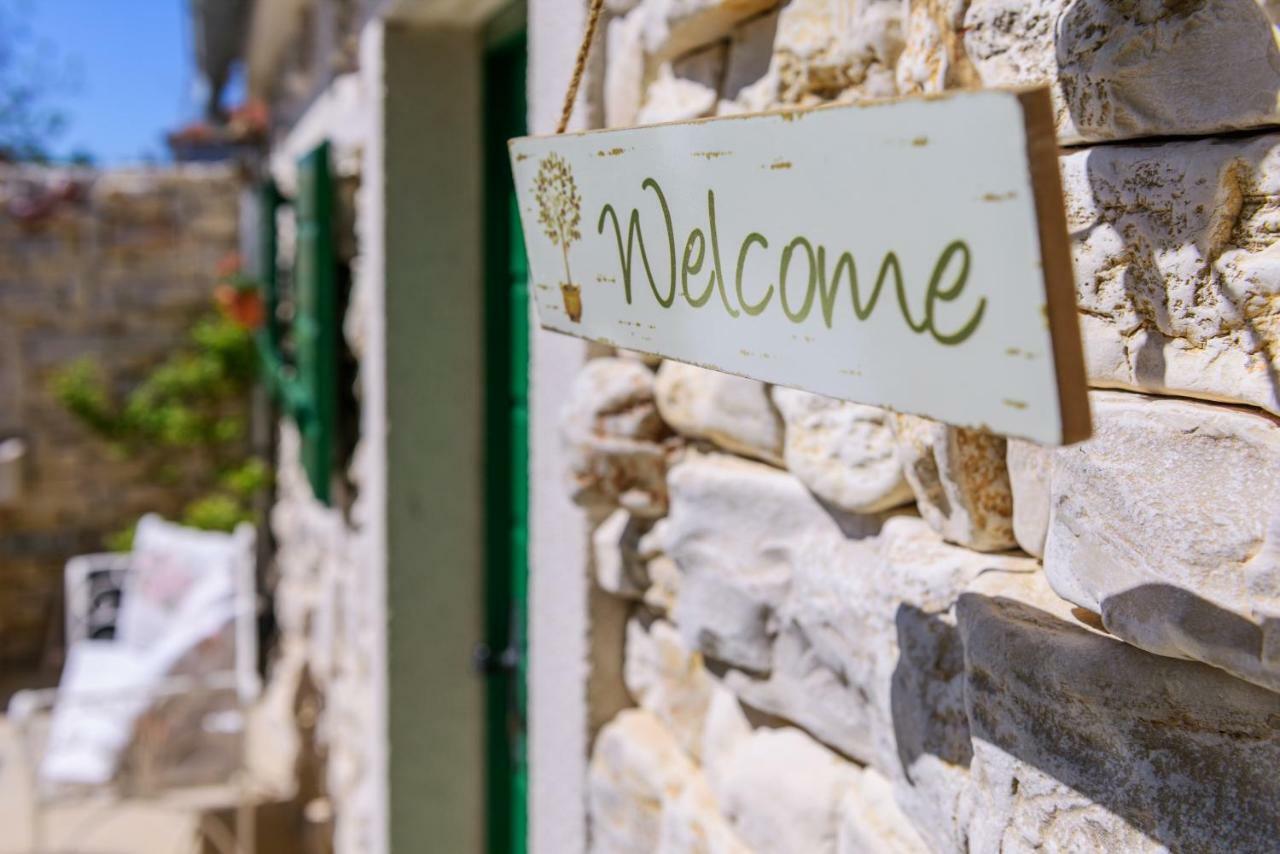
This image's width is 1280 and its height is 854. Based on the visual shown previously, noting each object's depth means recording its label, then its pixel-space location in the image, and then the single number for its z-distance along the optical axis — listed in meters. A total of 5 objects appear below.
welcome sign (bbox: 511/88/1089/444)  0.50
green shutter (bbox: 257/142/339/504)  3.08
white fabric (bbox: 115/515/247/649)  4.45
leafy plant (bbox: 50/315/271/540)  6.30
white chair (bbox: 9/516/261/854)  3.55
